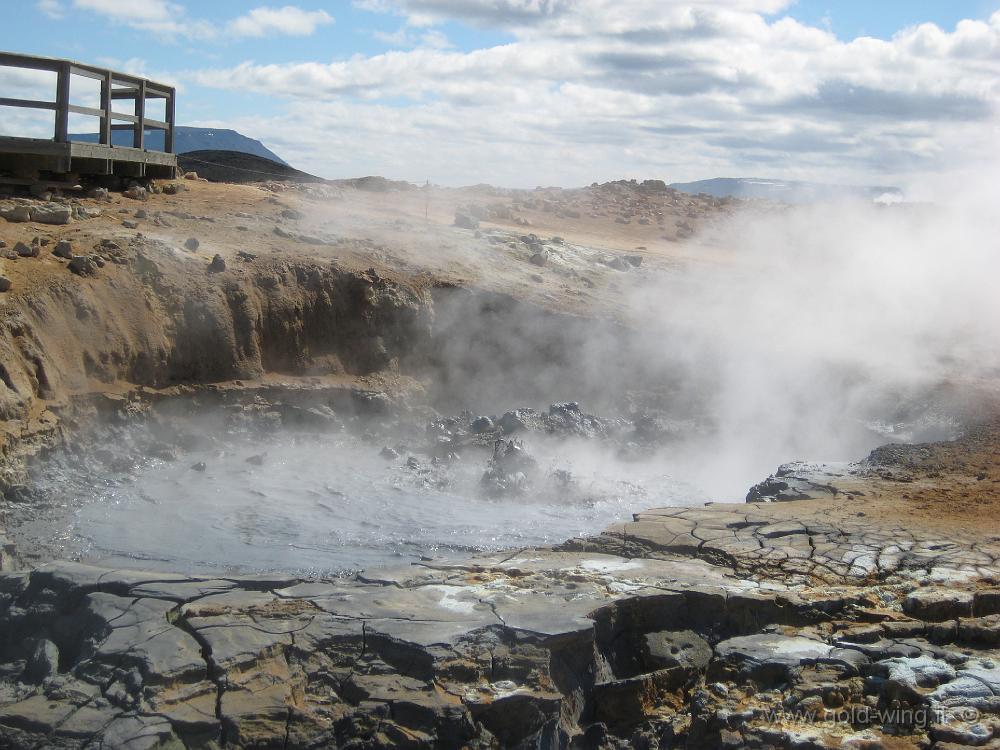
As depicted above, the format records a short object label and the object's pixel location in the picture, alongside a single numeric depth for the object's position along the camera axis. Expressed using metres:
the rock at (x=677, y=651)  4.48
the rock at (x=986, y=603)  4.80
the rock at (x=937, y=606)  4.76
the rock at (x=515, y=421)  9.12
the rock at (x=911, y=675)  4.05
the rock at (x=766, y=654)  4.33
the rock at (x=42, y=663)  4.16
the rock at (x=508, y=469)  7.92
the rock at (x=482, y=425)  9.12
